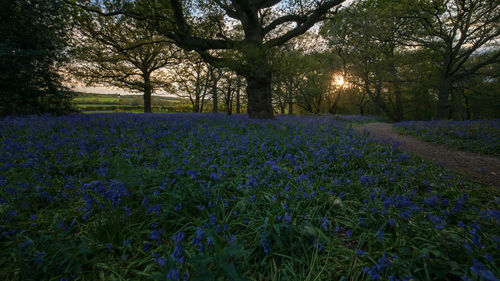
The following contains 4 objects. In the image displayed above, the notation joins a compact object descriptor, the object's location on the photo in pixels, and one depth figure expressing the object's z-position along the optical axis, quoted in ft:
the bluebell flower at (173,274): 3.44
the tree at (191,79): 78.24
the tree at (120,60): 52.65
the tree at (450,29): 38.03
